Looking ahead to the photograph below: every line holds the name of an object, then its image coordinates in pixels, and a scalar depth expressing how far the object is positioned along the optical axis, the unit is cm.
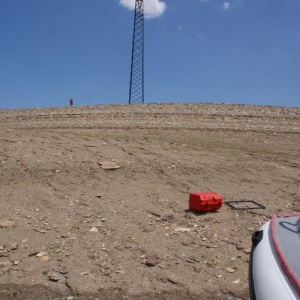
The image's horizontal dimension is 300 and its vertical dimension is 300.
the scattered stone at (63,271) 426
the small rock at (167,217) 578
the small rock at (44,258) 454
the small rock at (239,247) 488
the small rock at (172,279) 411
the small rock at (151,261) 444
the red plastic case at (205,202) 589
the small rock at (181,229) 541
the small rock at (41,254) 462
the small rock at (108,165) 802
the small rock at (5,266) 430
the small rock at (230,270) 433
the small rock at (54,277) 411
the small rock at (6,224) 539
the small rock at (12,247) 476
